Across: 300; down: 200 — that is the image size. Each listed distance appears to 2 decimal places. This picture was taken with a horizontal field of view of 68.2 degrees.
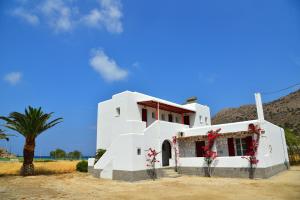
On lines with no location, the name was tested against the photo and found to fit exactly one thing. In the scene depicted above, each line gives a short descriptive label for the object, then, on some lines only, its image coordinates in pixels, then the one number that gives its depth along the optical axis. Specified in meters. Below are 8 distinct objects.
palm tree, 21.33
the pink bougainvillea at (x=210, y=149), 19.14
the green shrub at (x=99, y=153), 23.66
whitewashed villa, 17.44
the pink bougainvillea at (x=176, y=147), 21.23
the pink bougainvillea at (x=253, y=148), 17.00
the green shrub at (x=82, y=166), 25.41
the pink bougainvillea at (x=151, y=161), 18.25
